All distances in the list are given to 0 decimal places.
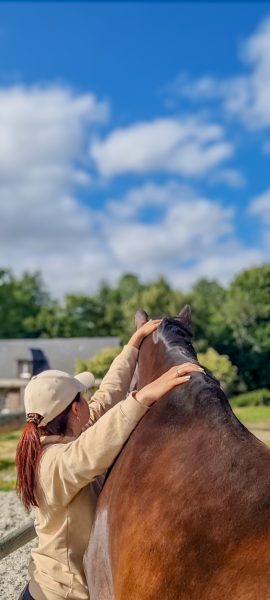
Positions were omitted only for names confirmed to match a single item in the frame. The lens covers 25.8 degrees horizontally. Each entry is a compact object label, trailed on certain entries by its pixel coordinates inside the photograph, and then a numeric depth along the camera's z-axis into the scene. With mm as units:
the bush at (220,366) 27983
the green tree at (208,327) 37594
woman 1956
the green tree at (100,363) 24953
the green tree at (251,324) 38969
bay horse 1451
